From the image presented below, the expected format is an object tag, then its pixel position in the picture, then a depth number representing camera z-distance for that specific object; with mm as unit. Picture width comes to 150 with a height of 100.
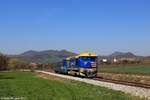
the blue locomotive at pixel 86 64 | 30703
